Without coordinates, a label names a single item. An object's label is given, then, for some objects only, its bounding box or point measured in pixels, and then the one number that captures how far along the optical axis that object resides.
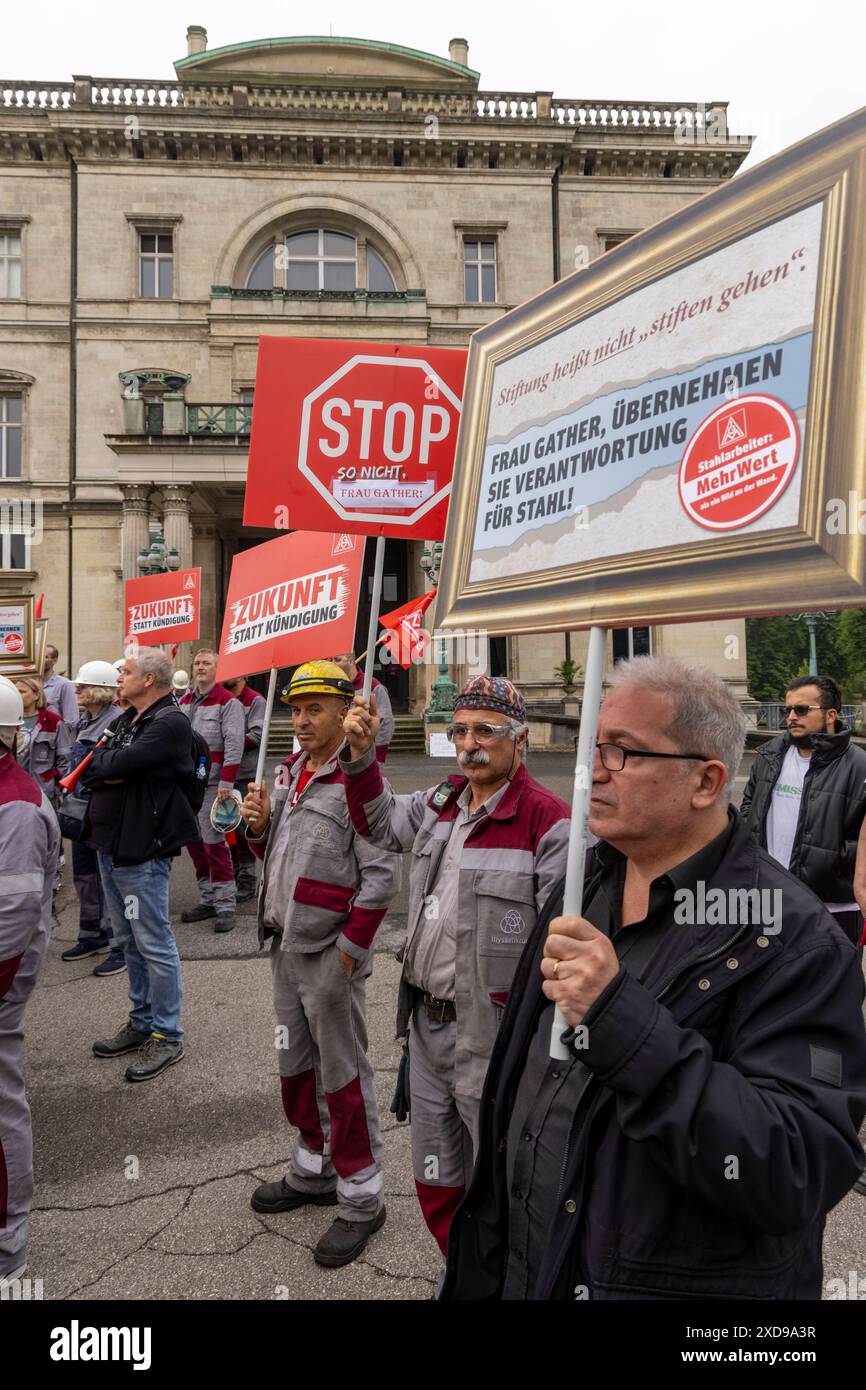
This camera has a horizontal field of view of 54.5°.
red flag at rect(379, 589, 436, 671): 9.66
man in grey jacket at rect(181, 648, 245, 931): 6.78
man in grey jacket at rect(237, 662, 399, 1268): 3.01
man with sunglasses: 4.05
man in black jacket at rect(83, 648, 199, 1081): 4.43
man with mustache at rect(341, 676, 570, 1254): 2.49
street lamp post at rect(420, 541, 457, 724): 19.45
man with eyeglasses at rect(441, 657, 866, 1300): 1.28
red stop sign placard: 2.93
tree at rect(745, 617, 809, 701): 67.44
